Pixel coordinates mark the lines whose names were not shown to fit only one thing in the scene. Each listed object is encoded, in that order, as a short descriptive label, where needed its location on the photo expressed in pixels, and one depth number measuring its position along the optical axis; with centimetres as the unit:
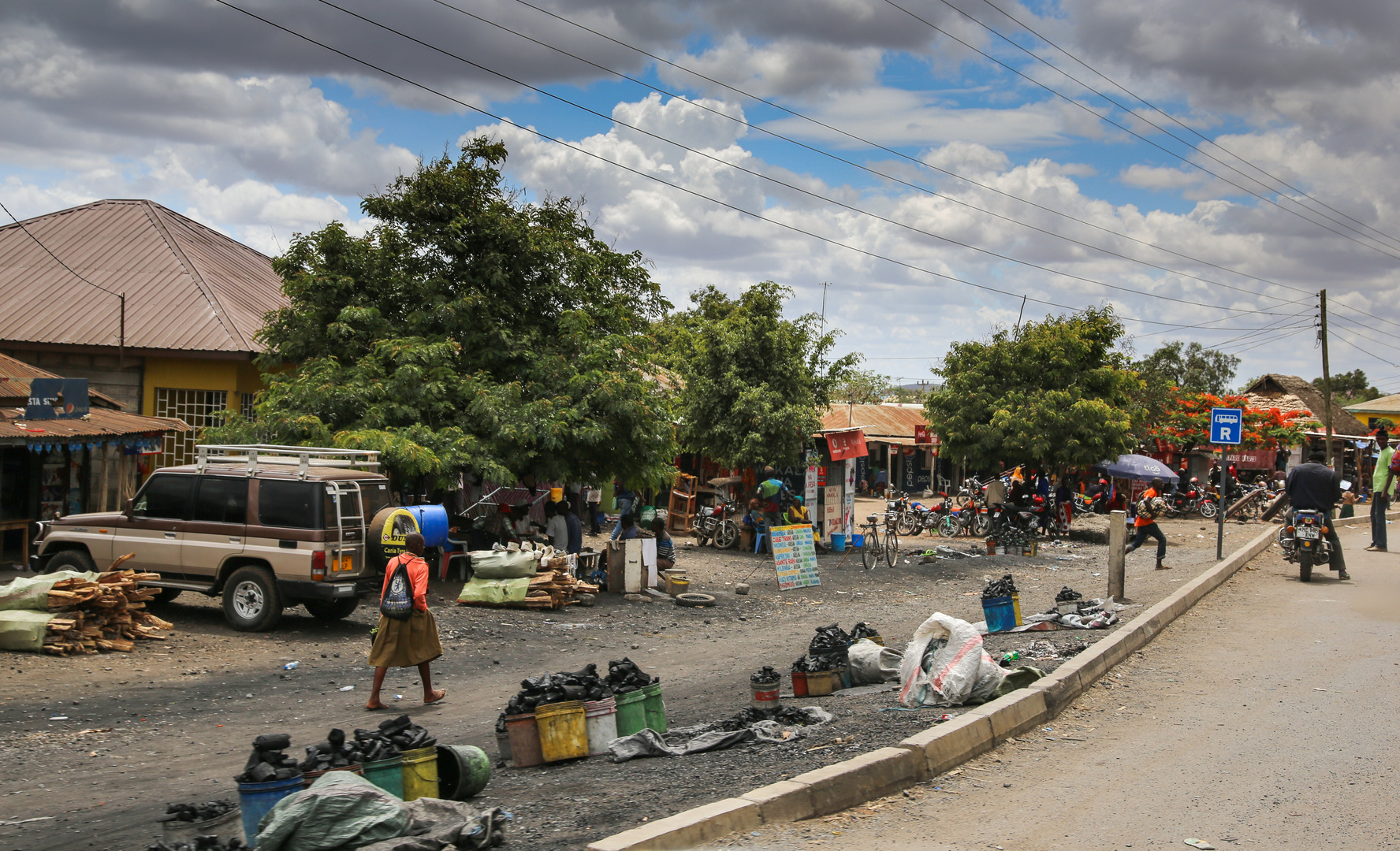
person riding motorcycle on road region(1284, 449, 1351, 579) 1630
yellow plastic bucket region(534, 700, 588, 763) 731
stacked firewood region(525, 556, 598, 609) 1562
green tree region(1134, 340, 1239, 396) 6775
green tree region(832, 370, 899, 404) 7269
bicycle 2272
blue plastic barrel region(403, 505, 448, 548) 1523
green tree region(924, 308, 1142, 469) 2911
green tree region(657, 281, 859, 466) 2350
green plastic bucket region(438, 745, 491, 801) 626
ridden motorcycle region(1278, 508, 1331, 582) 1634
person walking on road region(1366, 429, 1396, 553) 1967
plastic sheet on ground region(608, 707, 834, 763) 723
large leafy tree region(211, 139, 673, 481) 1669
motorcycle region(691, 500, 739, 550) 2552
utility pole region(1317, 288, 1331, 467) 4141
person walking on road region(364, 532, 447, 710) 935
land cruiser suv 1260
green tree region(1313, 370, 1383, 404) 11319
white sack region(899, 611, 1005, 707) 794
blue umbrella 3173
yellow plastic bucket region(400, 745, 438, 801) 602
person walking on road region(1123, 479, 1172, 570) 1973
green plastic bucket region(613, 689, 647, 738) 777
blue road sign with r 1862
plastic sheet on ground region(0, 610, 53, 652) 1106
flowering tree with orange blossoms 4088
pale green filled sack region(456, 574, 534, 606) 1543
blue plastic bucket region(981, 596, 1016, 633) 1220
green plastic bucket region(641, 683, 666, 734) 795
